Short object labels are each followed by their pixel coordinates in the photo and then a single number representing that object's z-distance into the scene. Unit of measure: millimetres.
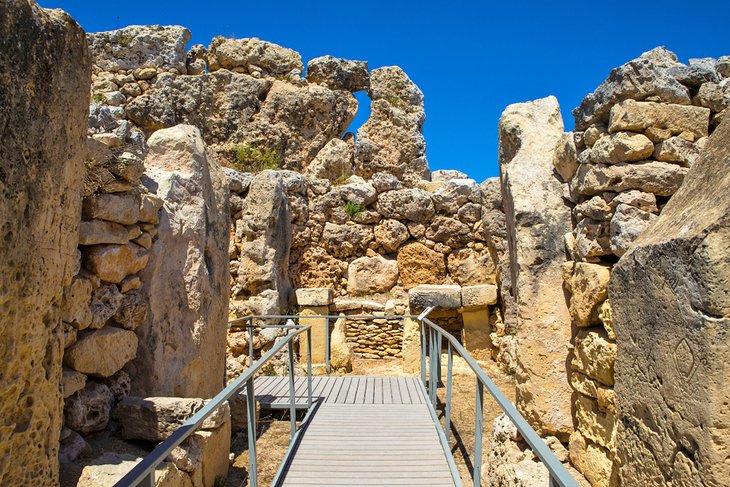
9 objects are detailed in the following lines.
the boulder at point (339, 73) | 10516
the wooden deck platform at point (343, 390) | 5602
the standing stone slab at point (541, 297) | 3678
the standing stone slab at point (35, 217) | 1614
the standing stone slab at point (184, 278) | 3594
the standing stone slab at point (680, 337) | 1732
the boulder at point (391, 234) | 9633
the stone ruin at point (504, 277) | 1734
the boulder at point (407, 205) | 9586
